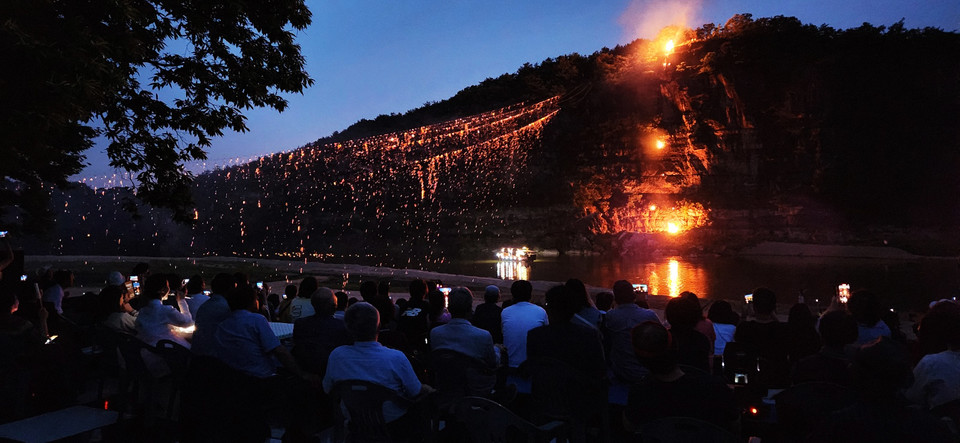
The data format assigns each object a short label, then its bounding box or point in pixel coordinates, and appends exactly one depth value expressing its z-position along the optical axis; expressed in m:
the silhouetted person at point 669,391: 2.88
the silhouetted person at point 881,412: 2.43
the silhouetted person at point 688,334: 4.24
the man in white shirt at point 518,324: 5.45
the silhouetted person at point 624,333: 4.89
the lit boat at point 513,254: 59.13
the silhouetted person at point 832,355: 3.75
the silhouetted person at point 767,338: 4.85
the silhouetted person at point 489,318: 6.11
